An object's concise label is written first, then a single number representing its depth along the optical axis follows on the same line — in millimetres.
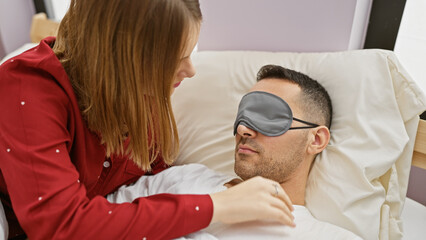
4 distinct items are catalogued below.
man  1089
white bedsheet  931
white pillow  1073
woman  763
